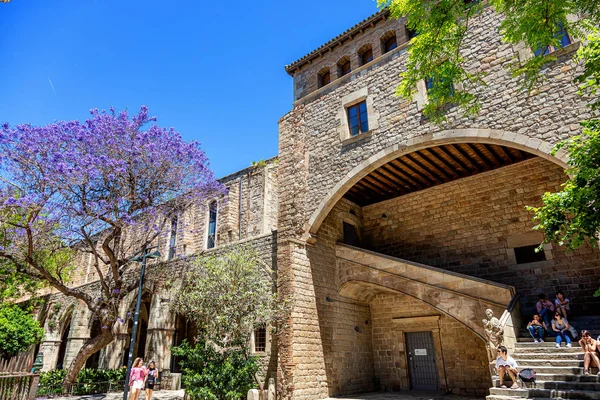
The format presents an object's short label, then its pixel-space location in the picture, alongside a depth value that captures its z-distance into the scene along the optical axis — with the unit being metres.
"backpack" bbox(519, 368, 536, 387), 7.09
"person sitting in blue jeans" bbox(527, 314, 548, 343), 8.63
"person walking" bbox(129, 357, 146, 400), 10.51
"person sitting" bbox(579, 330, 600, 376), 6.90
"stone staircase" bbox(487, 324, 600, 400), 6.66
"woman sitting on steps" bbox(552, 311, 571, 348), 8.30
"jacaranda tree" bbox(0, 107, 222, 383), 12.74
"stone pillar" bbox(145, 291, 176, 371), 15.00
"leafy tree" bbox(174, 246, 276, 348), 10.60
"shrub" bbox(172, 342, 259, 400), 10.14
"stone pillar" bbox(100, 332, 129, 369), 17.11
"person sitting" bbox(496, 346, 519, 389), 7.33
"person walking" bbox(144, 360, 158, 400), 10.86
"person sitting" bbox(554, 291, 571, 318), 9.02
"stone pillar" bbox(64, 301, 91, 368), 18.48
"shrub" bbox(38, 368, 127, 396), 14.05
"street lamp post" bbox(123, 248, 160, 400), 10.03
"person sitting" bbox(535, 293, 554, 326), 9.27
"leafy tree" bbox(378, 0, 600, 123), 5.18
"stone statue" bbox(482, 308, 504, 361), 8.00
